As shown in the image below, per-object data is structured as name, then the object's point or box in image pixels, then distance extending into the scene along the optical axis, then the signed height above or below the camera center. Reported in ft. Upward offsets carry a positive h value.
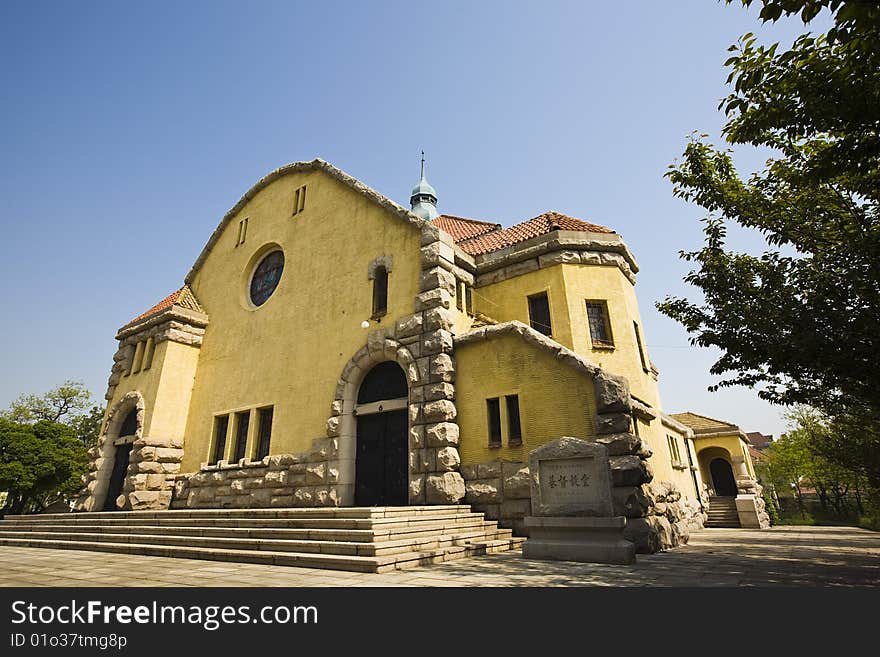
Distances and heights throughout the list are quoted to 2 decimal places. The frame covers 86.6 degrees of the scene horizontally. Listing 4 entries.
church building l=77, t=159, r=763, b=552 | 37.06 +13.62
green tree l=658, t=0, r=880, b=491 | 16.93 +13.31
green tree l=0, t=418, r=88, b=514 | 79.46 +10.23
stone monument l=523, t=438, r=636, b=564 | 26.66 +0.03
